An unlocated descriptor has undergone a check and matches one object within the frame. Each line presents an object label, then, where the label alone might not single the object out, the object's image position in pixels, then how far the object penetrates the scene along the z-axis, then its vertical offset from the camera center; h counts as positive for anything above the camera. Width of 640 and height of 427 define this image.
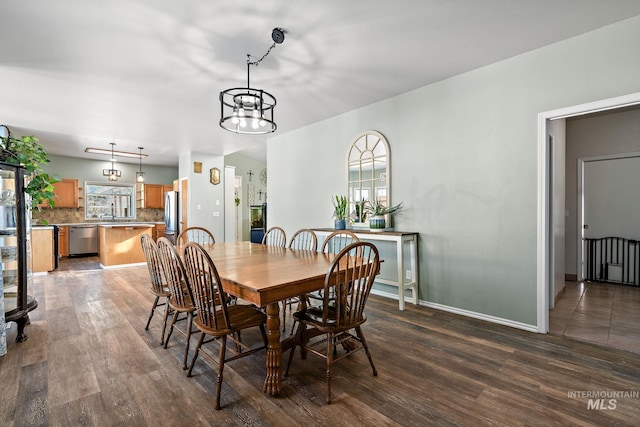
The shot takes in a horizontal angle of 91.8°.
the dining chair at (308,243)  3.14 -0.38
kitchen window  7.97 +0.29
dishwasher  7.39 -0.67
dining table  1.71 -0.41
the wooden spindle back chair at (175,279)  2.16 -0.50
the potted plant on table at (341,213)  4.20 -0.03
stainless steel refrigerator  7.16 -0.08
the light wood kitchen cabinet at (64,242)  7.29 -0.71
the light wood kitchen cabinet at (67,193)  7.34 +0.46
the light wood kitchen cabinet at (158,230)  7.69 -0.46
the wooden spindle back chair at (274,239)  3.88 -0.36
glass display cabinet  2.70 -0.27
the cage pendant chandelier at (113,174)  6.78 +0.85
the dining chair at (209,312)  1.82 -0.62
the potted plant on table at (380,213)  3.76 -0.04
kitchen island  6.02 -0.65
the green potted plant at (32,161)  2.74 +0.46
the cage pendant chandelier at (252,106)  2.40 +0.84
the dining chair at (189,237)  6.70 -0.56
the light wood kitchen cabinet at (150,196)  8.44 +0.43
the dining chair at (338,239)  2.91 -0.35
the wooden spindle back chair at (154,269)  2.58 -0.50
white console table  3.37 -0.50
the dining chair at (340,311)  1.83 -0.65
